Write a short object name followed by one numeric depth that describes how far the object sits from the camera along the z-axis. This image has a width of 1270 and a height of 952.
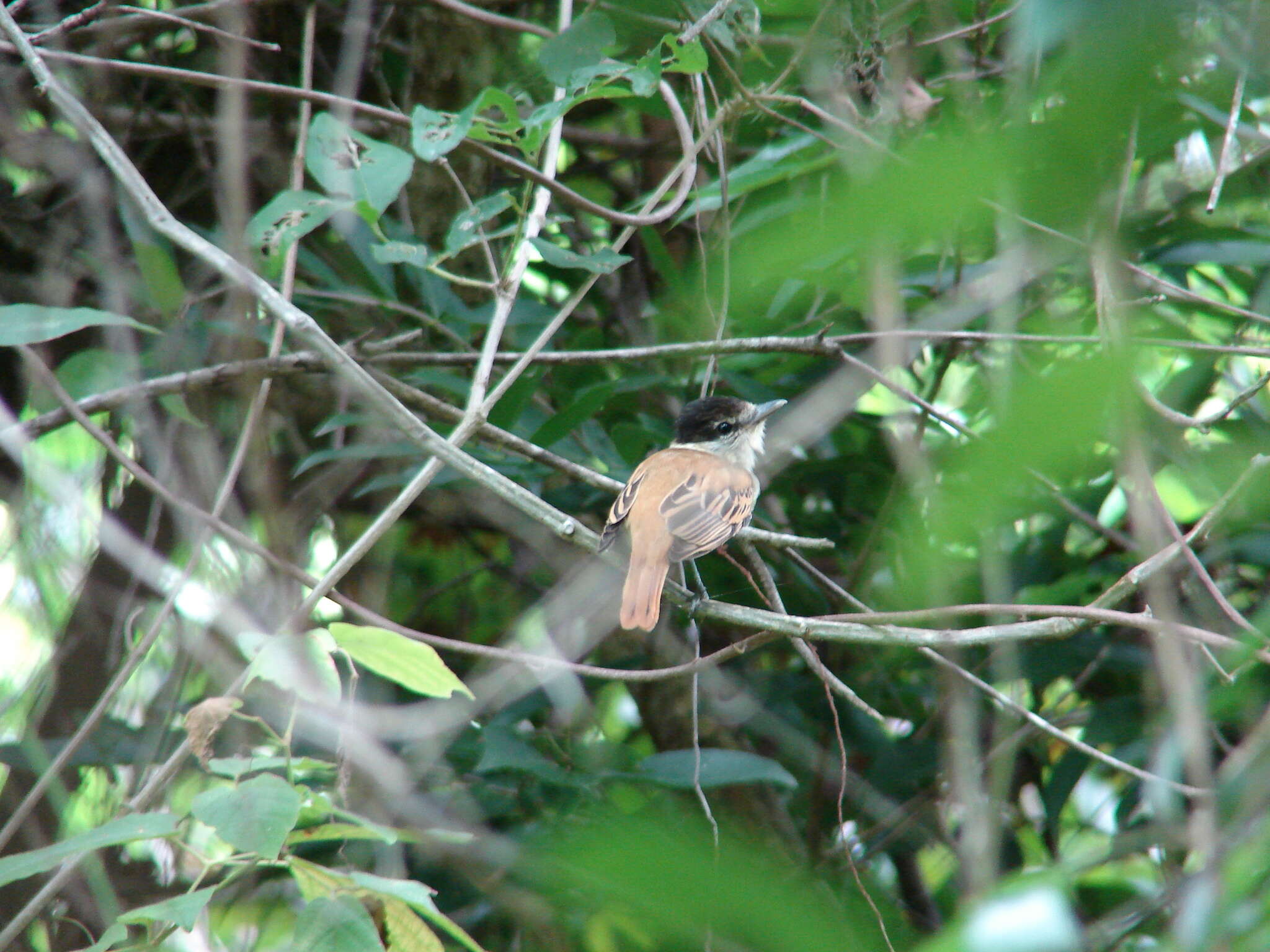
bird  6.12
